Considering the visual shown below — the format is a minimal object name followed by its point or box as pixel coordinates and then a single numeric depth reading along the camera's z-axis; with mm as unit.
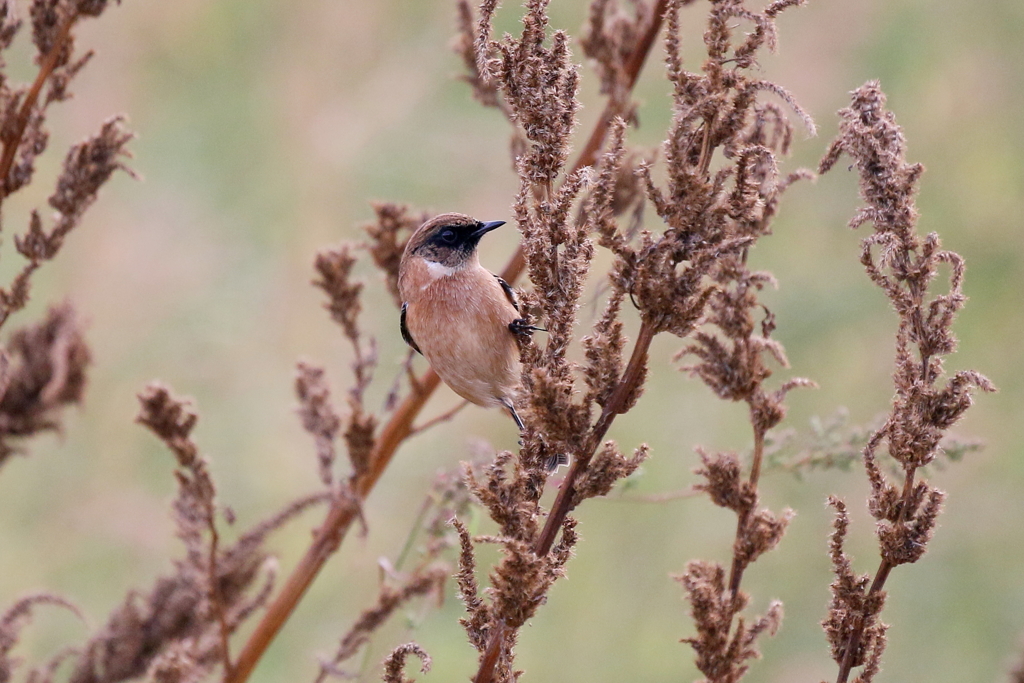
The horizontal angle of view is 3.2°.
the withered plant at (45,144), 6285
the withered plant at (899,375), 5932
